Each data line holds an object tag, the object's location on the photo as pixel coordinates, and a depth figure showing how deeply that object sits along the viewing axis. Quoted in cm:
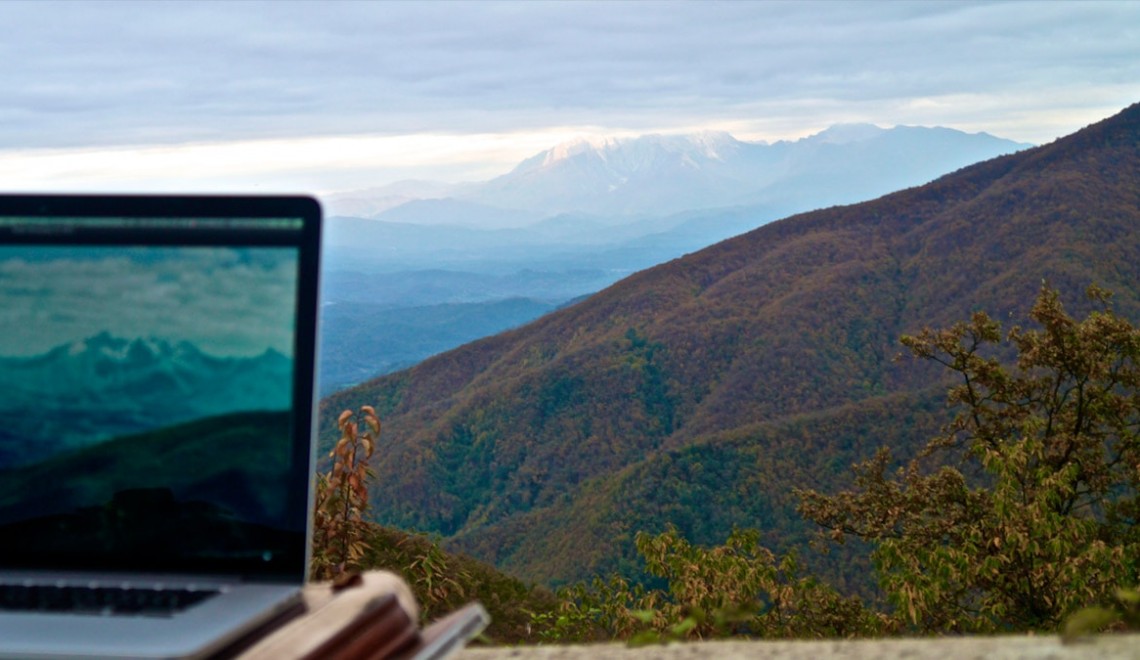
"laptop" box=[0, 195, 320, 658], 172
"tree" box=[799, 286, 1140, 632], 685
